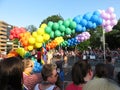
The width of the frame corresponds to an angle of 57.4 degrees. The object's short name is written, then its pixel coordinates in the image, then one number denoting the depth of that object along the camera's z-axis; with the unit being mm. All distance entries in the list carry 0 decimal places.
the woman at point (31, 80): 1714
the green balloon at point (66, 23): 4832
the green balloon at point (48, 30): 4819
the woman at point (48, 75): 1444
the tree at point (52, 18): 25379
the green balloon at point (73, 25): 4778
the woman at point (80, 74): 1404
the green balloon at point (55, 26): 4880
